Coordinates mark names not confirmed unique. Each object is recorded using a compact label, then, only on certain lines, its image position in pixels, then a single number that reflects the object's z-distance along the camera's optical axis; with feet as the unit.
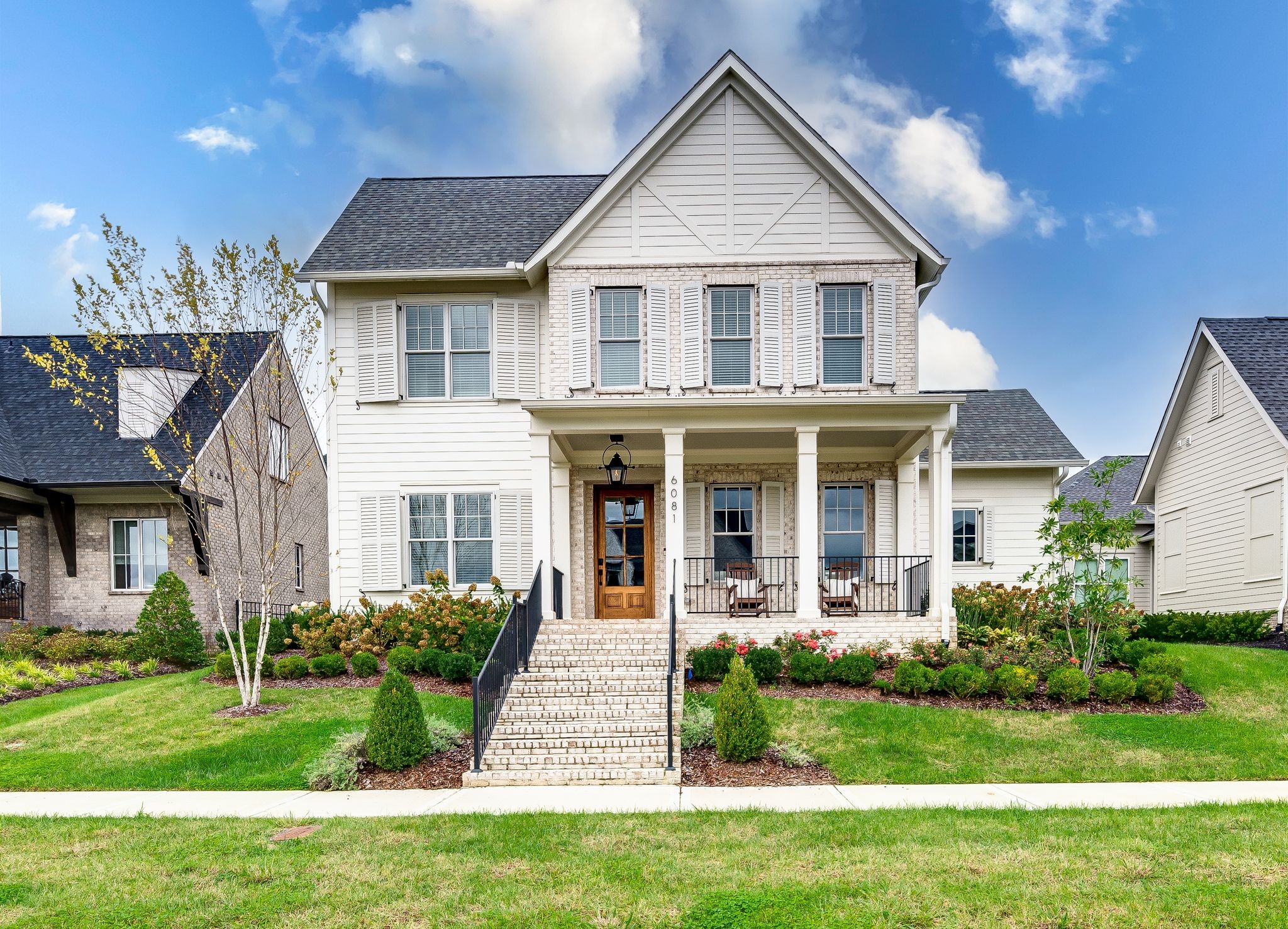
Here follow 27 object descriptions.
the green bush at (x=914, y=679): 38.42
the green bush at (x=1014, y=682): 37.88
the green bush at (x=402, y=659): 42.86
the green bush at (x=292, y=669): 44.45
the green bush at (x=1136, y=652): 42.73
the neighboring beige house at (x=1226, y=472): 57.31
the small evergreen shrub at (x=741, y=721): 30.63
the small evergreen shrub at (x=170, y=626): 53.98
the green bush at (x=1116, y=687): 38.01
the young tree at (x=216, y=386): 39.11
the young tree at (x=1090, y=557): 40.75
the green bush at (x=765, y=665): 40.27
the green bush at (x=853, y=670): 39.89
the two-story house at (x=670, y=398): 45.65
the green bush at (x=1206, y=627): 54.08
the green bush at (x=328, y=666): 44.32
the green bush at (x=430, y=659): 42.80
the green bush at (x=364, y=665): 43.96
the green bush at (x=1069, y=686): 37.78
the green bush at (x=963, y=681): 38.24
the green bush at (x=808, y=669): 40.19
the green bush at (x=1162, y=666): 39.78
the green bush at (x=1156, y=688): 37.99
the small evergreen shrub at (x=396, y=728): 30.48
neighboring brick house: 59.11
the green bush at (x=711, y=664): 40.50
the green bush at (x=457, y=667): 41.29
